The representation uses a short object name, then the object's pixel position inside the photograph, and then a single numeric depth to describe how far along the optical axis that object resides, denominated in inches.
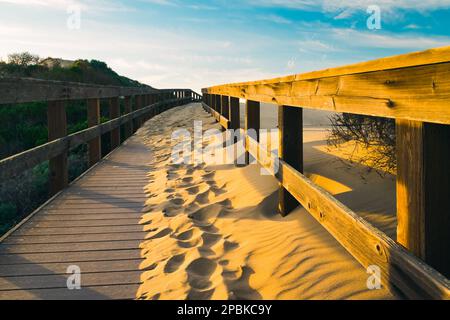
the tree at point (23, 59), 1048.2
